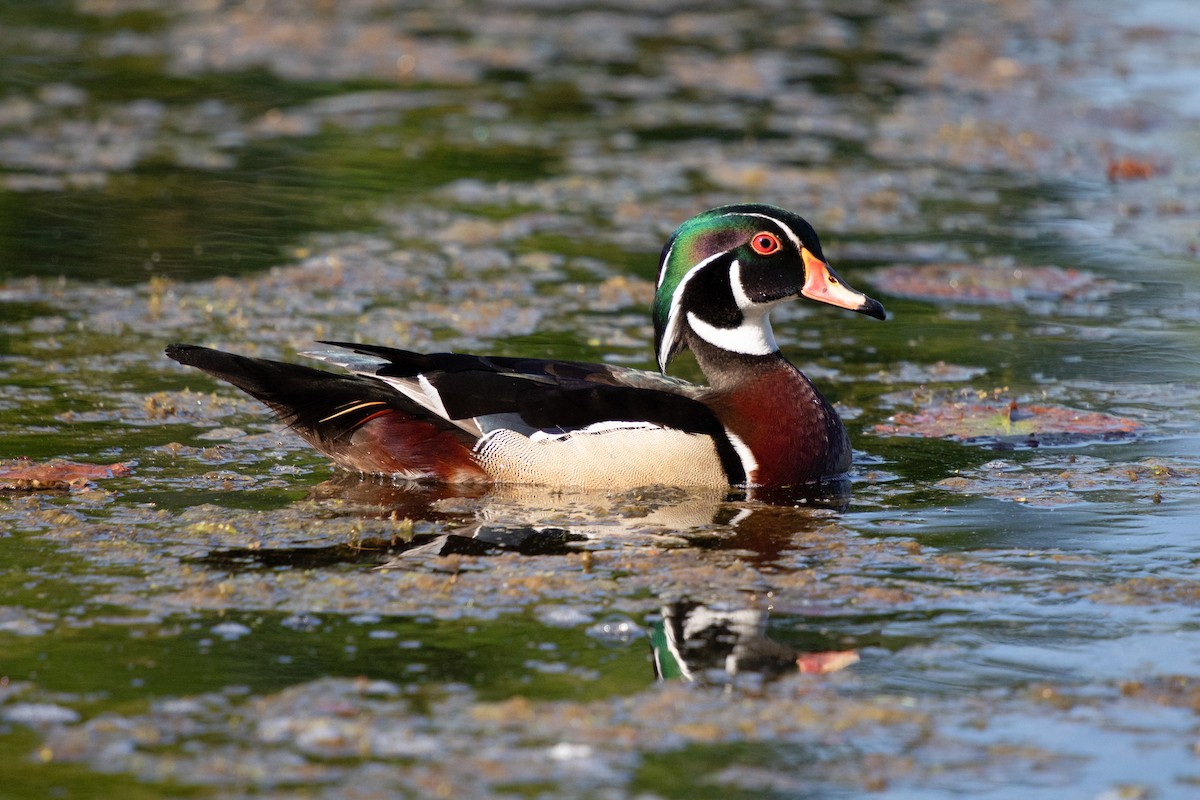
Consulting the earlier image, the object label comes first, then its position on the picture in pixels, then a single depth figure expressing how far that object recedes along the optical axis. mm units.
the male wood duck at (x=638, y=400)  15031
